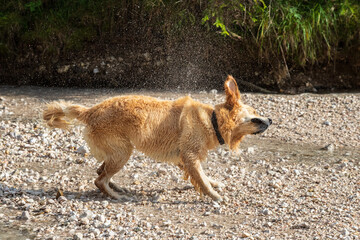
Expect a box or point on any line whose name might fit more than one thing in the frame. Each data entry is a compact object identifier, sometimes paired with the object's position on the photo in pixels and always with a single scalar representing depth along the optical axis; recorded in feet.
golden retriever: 37.42
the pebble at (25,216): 34.91
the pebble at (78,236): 31.91
